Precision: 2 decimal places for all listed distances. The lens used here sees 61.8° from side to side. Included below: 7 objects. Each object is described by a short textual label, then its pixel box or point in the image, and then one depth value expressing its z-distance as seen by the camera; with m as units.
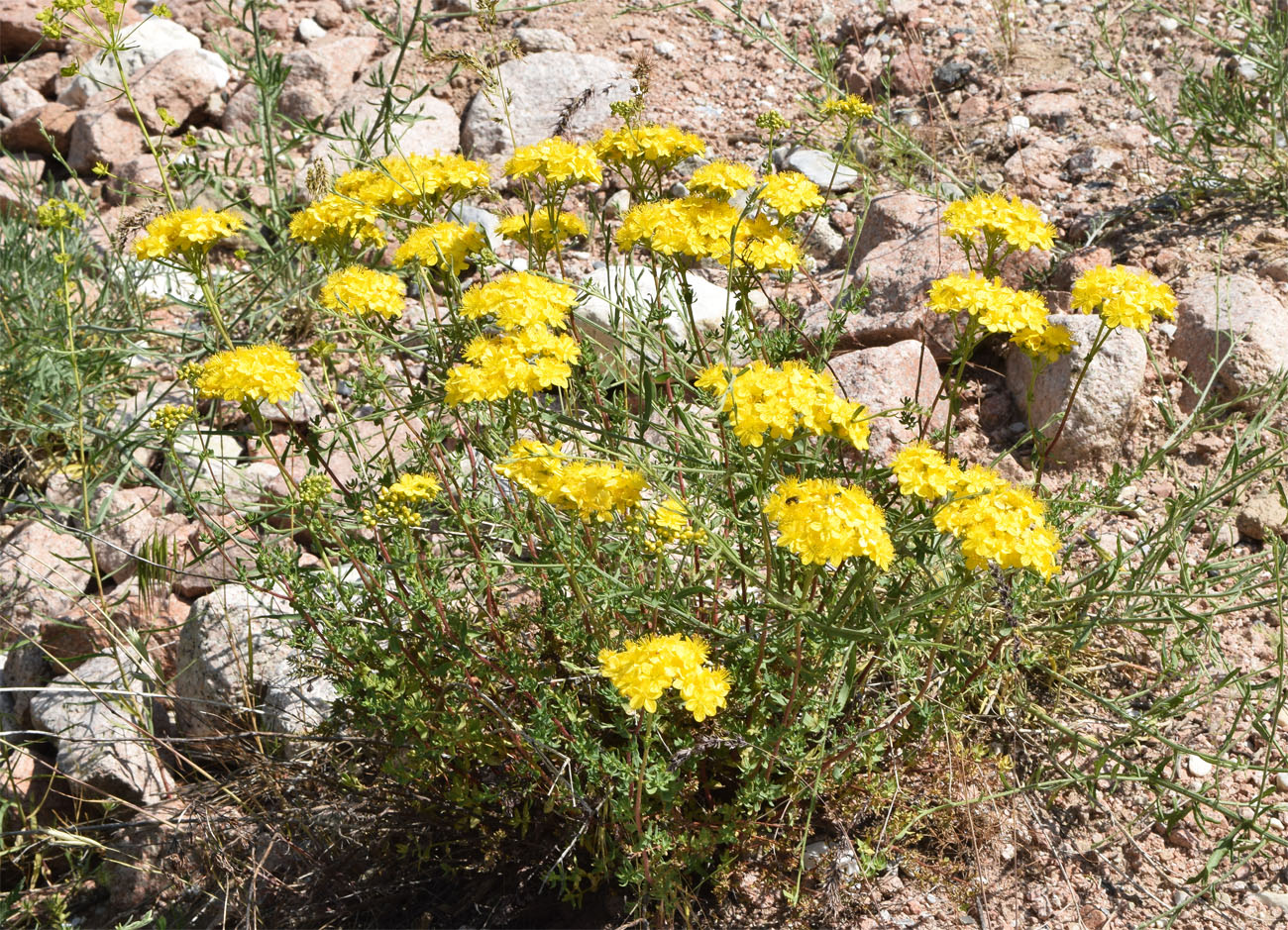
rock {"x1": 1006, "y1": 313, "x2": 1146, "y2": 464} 3.96
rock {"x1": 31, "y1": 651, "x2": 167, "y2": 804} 3.81
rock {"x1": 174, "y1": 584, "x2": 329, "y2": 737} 3.68
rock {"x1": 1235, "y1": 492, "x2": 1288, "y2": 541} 3.65
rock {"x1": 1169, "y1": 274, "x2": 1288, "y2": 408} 3.96
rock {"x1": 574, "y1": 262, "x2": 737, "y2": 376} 4.36
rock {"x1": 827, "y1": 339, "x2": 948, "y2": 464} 3.88
